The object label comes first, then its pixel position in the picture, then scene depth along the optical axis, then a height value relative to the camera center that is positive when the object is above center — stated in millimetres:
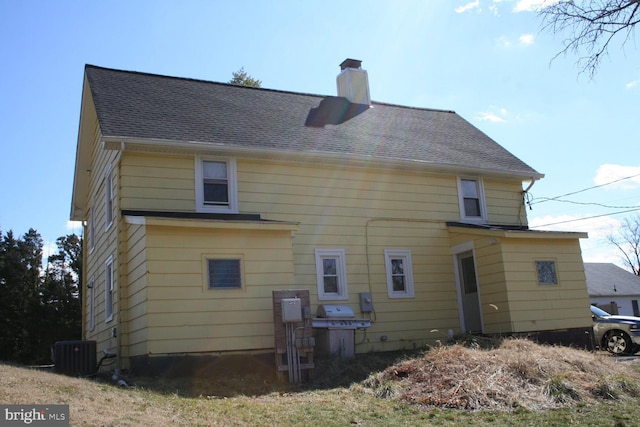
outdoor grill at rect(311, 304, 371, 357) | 11680 -256
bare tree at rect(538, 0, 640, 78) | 5688 +2737
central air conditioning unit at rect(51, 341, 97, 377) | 11594 -384
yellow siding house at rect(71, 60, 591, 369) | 11031 +2049
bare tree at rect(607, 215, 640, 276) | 61719 +4515
